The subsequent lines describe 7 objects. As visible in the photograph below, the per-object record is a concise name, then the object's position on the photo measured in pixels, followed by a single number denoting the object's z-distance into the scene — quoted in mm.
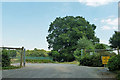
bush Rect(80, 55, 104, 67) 9222
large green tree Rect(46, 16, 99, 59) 21014
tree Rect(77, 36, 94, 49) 17566
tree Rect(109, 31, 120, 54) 26035
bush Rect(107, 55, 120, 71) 5601
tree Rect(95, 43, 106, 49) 12964
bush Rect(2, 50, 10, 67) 7102
